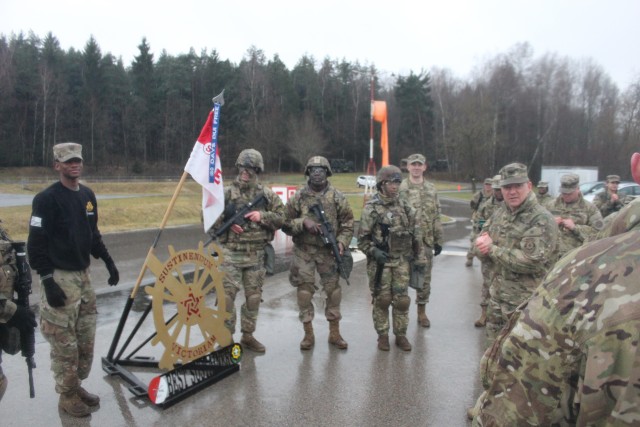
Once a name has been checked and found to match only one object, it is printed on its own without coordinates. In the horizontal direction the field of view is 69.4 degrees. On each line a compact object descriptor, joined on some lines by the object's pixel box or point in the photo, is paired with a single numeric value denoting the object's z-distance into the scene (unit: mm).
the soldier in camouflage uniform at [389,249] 5293
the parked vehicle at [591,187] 21600
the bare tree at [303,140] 54062
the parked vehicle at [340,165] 60000
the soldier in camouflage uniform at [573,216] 6715
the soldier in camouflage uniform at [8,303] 3330
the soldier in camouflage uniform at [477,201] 8613
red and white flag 4754
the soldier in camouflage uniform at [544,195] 8010
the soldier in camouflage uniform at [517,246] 3938
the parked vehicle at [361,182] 42281
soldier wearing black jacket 3652
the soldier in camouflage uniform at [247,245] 5215
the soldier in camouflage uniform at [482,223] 6205
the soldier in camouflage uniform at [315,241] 5414
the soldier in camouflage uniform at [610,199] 9781
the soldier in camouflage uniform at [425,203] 6676
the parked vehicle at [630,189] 17969
